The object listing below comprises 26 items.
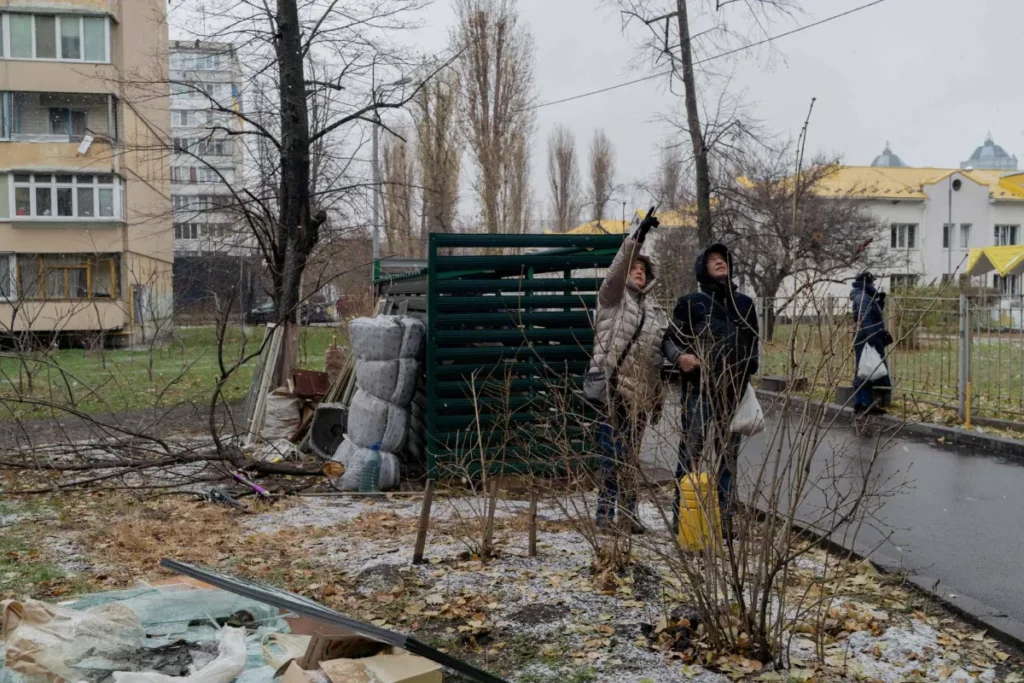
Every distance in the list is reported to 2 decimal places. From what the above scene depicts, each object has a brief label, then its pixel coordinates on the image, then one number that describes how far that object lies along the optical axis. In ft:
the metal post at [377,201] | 51.97
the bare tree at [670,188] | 69.25
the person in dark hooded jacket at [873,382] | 38.65
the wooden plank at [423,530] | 17.88
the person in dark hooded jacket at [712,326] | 17.95
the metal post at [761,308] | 51.50
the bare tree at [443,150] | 81.05
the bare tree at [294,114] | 41.68
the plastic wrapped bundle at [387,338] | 25.50
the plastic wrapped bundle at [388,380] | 25.67
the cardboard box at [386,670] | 11.44
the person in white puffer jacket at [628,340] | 16.70
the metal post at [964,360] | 37.37
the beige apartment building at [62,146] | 115.14
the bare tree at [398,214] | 54.95
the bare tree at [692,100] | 55.98
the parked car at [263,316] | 132.16
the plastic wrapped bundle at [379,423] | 25.77
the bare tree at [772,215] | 62.08
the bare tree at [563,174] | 128.57
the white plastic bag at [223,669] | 11.50
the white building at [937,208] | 160.76
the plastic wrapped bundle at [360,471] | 25.76
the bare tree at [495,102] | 88.63
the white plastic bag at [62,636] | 12.10
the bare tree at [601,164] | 139.85
